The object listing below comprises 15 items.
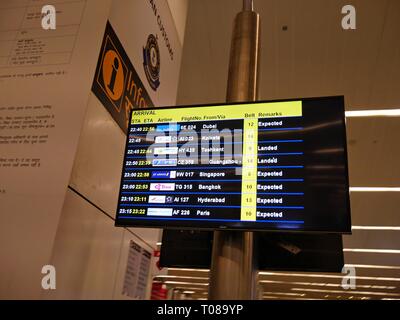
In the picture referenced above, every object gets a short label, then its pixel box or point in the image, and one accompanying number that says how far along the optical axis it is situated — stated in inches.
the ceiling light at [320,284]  600.1
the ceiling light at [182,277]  636.6
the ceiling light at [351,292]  661.3
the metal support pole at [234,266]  67.1
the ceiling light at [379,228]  382.9
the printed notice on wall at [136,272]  106.4
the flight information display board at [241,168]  65.6
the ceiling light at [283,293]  728.3
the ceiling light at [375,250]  444.5
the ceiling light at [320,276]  543.3
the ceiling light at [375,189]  309.4
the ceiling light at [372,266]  495.0
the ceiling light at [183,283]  703.1
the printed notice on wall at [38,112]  72.5
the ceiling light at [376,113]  224.7
